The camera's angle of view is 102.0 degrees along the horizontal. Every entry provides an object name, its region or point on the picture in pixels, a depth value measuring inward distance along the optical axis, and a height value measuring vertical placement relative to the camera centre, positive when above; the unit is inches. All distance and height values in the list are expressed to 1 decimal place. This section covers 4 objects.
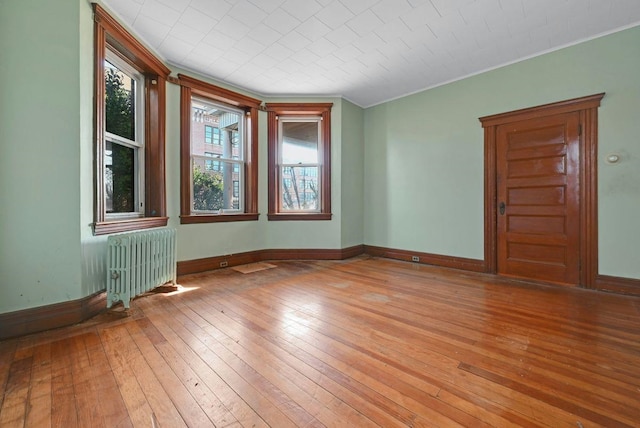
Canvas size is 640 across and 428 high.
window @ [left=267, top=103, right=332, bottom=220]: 176.9 +36.1
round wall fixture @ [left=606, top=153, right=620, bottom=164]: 110.8 +23.2
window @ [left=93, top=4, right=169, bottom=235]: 93.9 +36.0
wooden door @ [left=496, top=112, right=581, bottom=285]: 121.3 +7.0
